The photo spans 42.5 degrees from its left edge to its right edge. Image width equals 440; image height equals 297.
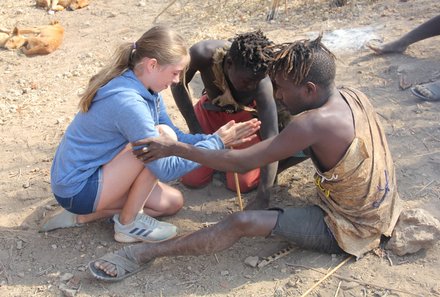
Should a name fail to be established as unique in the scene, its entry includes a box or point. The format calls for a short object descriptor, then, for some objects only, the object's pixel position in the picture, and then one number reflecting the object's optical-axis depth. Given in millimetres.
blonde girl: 2611
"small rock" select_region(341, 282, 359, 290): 2572
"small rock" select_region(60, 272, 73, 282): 2744
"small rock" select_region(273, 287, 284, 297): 2561
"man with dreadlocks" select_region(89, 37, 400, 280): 2438
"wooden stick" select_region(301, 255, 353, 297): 2568
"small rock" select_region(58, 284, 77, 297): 2643
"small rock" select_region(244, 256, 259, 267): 2752
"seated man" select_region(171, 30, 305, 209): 2863
